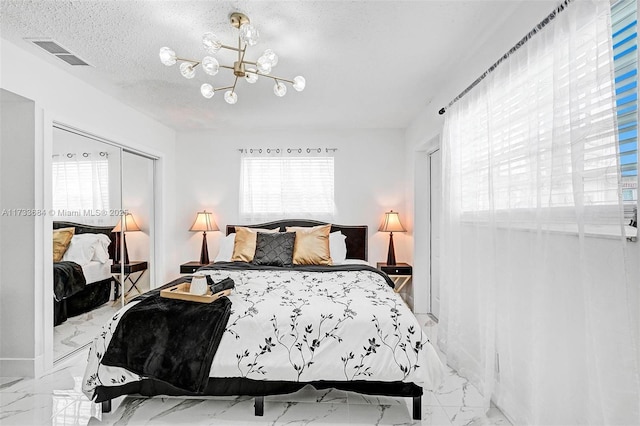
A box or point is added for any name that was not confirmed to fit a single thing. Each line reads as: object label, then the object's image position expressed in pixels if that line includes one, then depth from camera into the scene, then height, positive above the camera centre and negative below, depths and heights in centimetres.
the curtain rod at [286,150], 481 +92
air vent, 241 +124
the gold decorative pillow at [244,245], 389 -32
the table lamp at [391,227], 447 -16
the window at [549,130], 133 +40
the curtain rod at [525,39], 155 +91
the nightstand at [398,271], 430 -69
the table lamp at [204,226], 468 -12
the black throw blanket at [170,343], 203 -75
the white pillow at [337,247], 414 -38
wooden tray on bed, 229 -52
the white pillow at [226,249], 415 -39
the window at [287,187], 480 +40
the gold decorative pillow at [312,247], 382 -35
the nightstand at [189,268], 438 -64
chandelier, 193 +95
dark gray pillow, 376 -36
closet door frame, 275 +25
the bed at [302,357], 207 -85
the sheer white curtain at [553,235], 131 -10
